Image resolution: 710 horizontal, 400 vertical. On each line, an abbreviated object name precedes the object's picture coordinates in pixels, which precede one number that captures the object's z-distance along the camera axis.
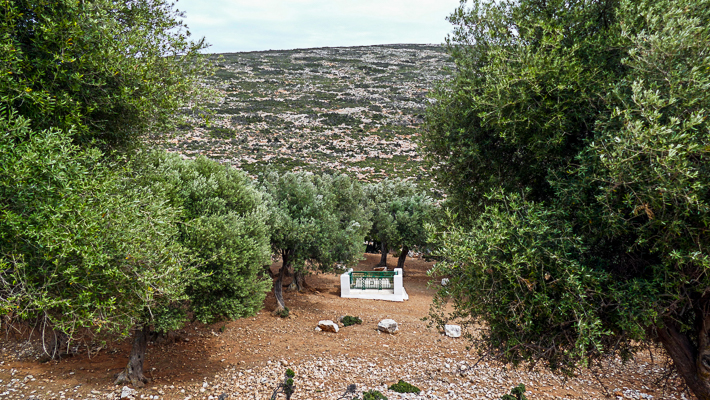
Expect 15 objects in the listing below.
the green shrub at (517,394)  9.24
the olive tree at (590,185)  5.07
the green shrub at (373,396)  8.98
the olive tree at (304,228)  18.72
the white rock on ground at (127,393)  9.89
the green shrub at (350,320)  17.63
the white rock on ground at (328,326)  16.59
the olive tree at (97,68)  5.84
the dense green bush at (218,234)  10.57
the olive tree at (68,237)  4.89
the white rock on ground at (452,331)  15.70
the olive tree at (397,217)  30.86
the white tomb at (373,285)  23.83
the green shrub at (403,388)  10.26
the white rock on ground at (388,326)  16.52
